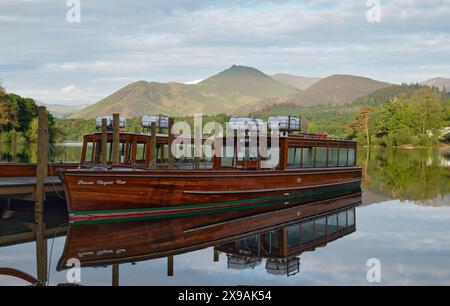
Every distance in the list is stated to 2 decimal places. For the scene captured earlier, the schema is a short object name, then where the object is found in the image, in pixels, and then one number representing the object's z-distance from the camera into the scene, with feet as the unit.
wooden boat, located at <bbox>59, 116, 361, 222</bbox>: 61.00
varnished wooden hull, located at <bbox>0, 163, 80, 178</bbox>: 72.64
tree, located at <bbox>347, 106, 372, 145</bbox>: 414.62
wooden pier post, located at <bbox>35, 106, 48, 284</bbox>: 63.05
